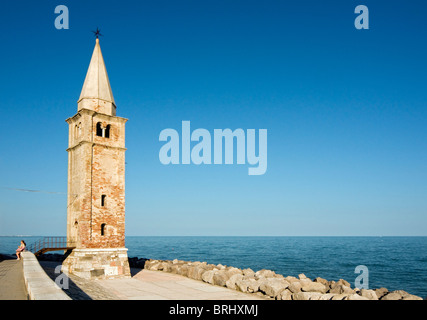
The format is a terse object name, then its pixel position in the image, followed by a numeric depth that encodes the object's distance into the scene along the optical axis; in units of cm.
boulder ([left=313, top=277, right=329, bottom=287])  2208
